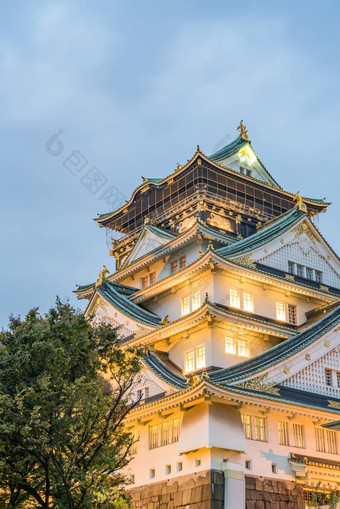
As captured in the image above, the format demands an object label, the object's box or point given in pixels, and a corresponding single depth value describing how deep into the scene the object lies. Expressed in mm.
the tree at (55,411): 21391
